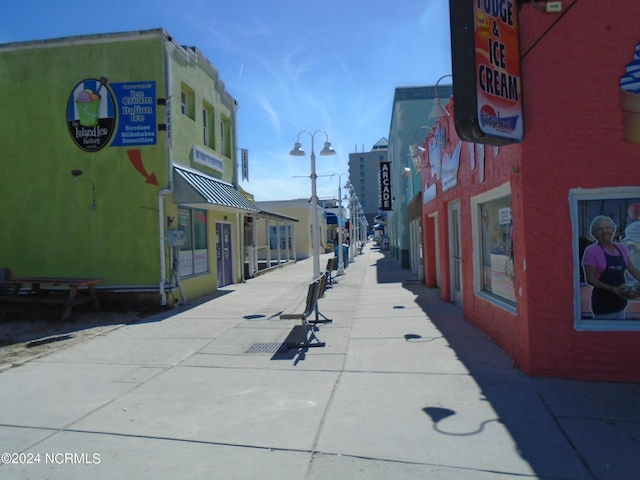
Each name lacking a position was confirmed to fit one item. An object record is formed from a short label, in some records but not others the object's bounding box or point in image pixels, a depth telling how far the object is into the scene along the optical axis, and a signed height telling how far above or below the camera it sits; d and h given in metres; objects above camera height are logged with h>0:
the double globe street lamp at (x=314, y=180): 11.72 +1.98
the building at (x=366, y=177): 145.88 +23.46
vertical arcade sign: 24.19 +3.47
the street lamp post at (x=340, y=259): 19.20 -0.47
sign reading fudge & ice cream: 4.73 +1.82
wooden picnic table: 9.56 -0.80
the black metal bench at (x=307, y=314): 6.79 -0.99
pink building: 4.82 +0.67
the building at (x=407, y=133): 21.06 +5.39
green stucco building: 10.82 +2.22
